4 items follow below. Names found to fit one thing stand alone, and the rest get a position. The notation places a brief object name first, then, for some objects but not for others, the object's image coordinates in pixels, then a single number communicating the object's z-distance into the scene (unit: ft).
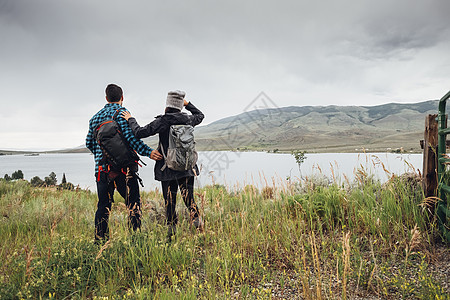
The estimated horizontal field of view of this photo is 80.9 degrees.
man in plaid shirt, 13.39
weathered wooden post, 13.07
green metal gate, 11.74
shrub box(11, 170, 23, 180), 43.13
